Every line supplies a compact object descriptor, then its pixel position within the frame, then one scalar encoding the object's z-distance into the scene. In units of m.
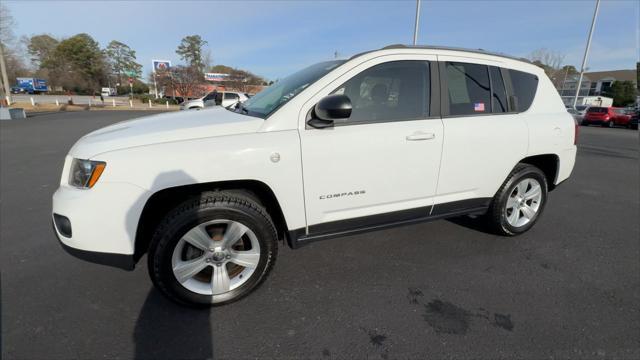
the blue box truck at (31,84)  52.93
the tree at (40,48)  61.50
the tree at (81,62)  55.28
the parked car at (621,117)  21.33
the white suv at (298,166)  2.01
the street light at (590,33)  27.17
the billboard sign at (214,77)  43.91
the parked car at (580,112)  23.81
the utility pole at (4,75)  21.57
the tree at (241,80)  40.72
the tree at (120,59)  66.19
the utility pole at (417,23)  13.66
